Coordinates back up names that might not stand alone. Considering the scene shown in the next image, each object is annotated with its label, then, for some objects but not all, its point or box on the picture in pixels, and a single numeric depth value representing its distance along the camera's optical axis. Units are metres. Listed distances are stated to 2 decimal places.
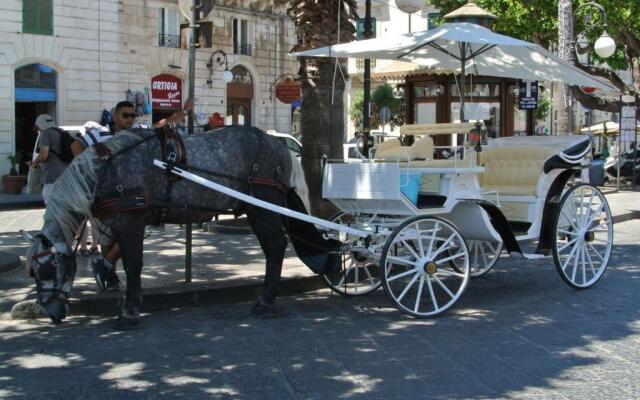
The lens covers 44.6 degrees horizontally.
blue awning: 24.65
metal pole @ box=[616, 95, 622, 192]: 20.71
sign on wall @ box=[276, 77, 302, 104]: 29.12
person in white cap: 8.77
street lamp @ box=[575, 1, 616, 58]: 18.06
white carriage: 6.87
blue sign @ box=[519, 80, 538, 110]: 16.73
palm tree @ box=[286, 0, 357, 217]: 10.86
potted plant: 22.20
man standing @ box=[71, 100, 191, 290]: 7.19
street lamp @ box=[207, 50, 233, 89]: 30.59
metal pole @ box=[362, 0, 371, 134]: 13.32
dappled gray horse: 6.00
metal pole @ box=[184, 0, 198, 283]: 7.65
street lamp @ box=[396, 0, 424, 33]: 12.51
